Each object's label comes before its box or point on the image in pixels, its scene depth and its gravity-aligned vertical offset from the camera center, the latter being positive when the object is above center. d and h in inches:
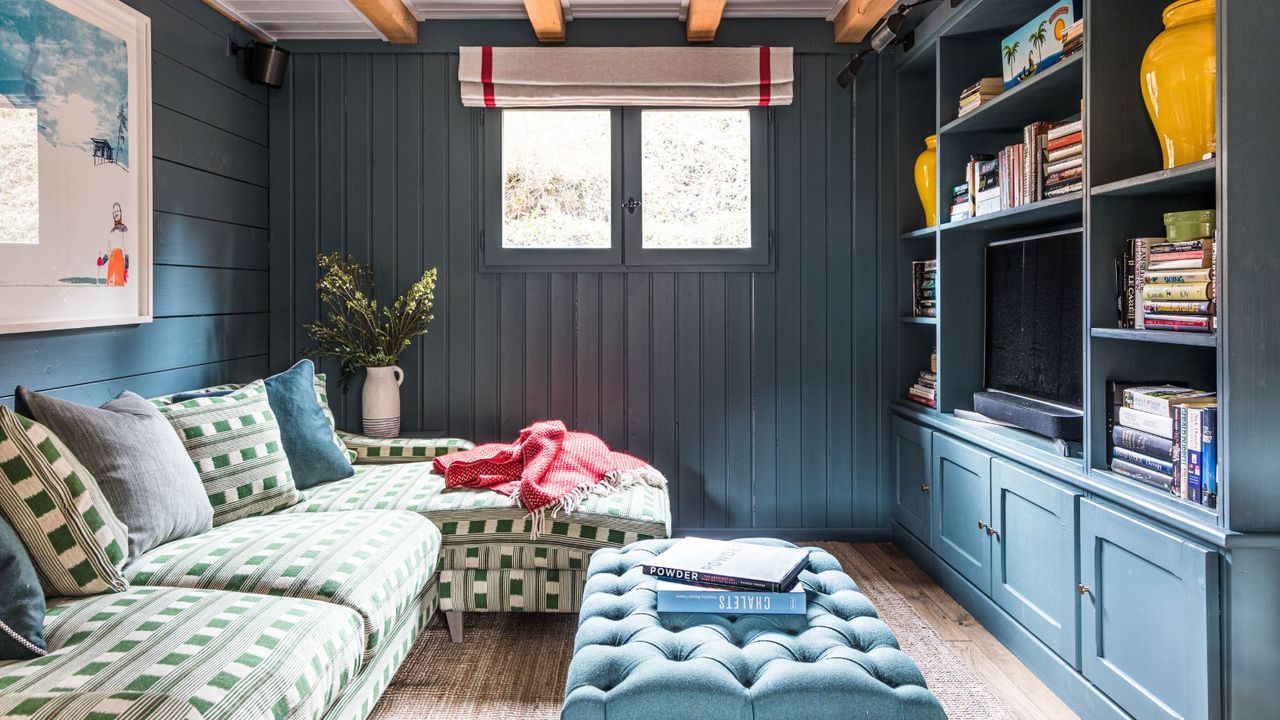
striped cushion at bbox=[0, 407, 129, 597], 64.8 -13.5
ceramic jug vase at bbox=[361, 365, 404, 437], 131.5 -8.2
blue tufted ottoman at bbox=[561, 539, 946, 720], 53.4 -23.3
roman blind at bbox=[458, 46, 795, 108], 135.3 +49.1
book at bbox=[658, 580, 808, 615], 65.2 -21.3
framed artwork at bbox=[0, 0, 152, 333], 81.9 +22.6
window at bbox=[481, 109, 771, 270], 138.3 +29.6
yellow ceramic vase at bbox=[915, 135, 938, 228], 128.1 +29.5
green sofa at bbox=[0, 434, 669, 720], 52.7 -22.0
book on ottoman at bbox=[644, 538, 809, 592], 66.1 -19.2
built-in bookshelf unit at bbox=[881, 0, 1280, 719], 63.7 -2.3
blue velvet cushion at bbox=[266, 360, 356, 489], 106.7 -11.2
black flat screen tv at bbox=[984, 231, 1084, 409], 94.3 +4.4
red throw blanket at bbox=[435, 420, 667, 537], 101.0 -16.9
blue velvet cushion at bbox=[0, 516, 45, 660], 55.7 -18.7
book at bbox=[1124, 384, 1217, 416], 71.0 -4.5
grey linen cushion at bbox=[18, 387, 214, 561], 75.3 -11.2
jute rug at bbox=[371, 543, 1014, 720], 84.0 -38.5
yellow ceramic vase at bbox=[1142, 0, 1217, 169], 68.7 +24.8
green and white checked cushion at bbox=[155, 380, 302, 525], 90.7 -12.0
